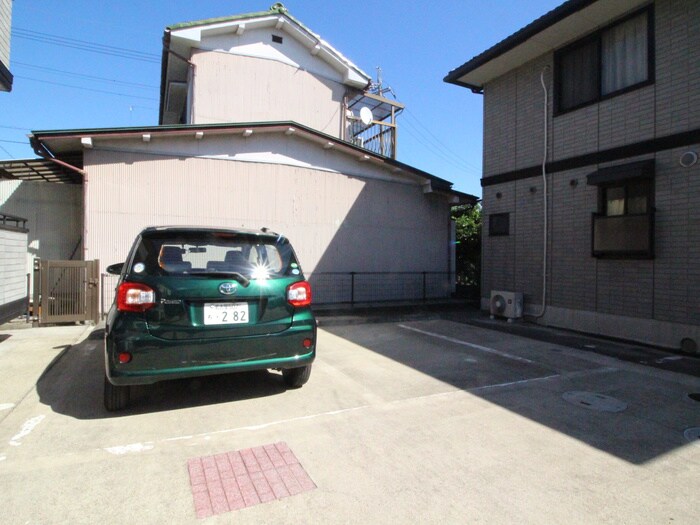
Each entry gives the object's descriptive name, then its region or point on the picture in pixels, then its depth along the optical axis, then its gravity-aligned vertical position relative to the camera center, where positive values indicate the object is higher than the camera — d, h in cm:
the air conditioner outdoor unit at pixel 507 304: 837 -81
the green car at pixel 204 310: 309 -38
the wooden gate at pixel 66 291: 678 -51
